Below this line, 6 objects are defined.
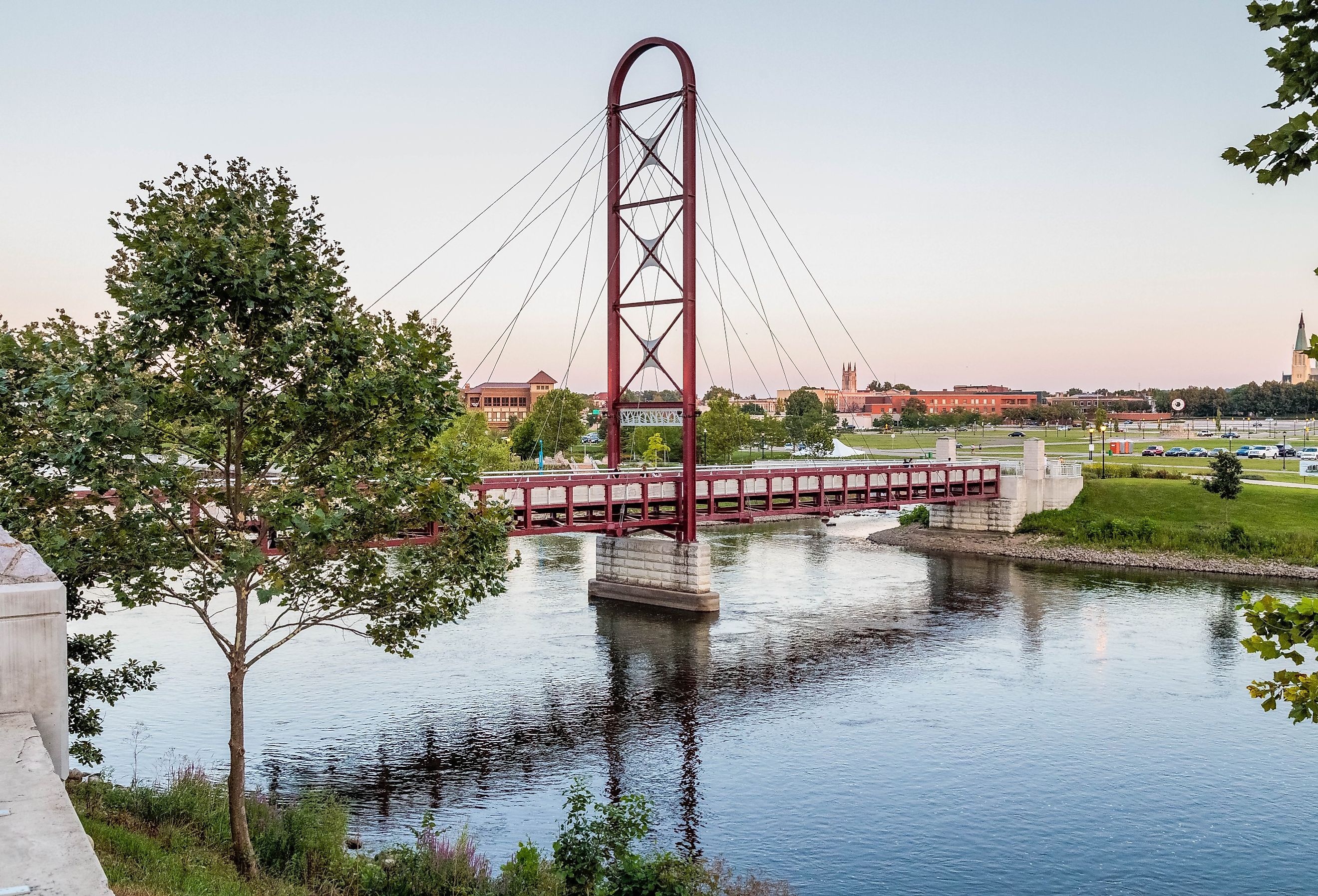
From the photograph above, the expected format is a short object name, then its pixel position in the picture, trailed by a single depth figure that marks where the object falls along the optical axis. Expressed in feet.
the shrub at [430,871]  46.93
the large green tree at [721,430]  304.30
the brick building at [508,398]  590.96
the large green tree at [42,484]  40.57
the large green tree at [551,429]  337.93
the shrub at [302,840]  47.11
